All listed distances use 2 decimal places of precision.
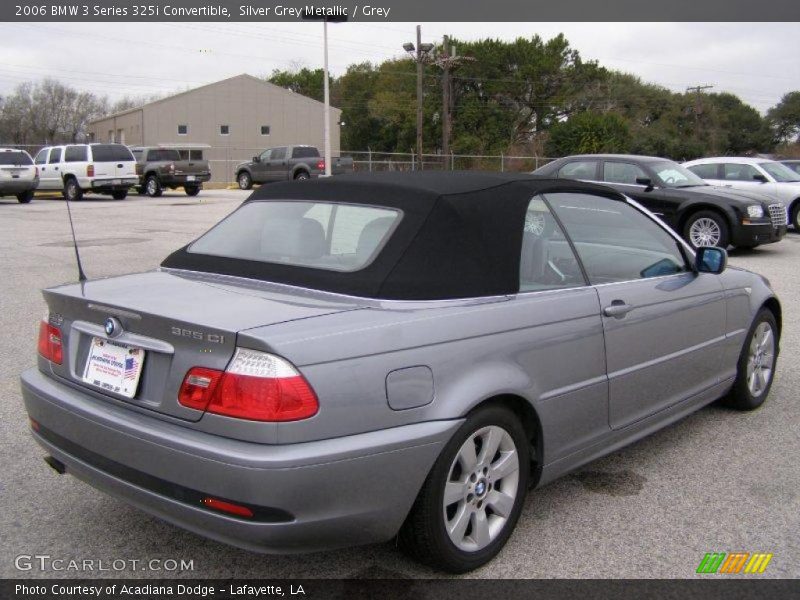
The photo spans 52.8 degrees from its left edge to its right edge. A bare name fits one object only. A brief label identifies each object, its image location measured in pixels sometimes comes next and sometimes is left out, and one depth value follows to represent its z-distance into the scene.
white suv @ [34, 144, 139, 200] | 25.88
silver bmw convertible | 2.65
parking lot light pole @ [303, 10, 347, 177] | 32.50
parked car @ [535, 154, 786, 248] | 13.10
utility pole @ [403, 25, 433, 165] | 43.34
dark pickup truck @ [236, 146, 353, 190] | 33.97
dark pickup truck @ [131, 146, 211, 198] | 28.72
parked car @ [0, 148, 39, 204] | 24.11
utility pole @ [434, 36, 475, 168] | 44.81
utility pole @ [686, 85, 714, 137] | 68.69
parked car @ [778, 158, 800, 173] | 20.23
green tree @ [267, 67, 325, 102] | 90.31
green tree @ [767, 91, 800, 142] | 75.62
